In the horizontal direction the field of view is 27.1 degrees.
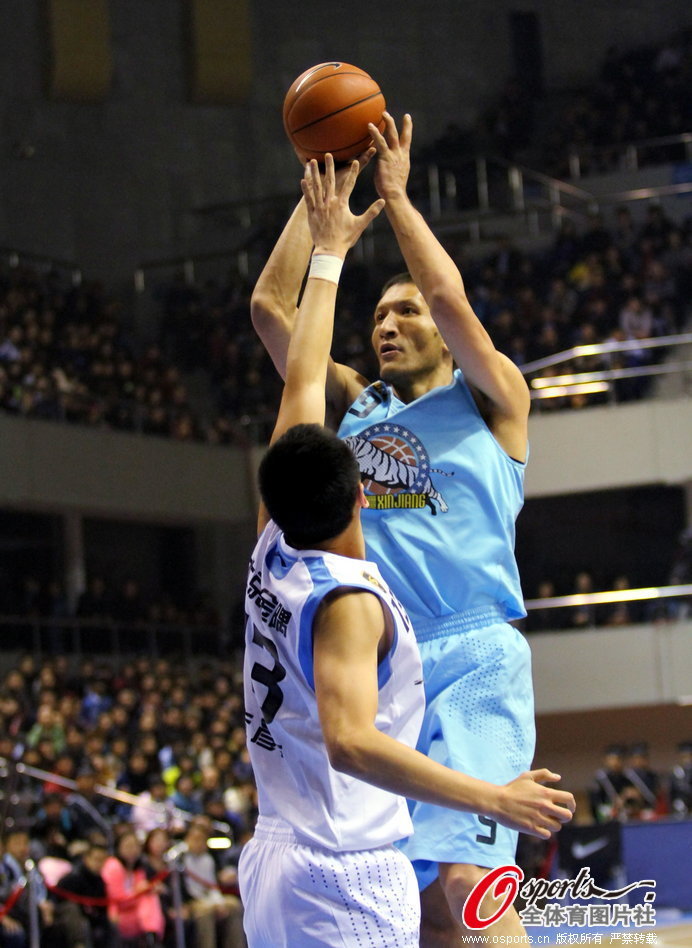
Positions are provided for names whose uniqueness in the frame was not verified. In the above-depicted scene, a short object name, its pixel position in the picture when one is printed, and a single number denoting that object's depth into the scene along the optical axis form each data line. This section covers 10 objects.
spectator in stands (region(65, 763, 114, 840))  11.64
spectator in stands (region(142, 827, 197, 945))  11.00
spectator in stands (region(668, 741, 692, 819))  14.44
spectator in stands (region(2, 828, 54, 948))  9.89
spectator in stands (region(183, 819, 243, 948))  10.97
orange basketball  4.24
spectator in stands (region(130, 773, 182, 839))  12.27
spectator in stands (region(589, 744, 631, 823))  14.56
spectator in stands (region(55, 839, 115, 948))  10.18
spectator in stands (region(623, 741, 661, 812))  14.85
